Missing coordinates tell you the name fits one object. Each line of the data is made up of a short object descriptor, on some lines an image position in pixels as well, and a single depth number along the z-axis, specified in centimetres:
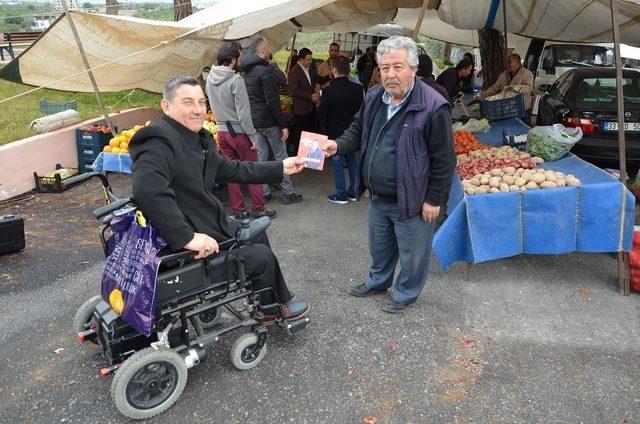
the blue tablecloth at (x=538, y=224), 390
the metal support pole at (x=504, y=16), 667
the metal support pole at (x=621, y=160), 380
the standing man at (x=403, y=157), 296
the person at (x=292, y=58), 1066
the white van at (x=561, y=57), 1181
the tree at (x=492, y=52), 915
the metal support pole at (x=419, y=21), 537
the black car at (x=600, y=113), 654
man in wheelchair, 236
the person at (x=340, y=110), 586
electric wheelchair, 253
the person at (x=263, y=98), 549
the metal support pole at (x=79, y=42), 513
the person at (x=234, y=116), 511
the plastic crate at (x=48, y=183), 644
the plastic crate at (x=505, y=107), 696
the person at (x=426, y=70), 510
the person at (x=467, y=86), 1164
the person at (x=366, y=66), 1333
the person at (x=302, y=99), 742
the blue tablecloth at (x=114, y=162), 577
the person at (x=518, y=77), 778
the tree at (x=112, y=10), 1448
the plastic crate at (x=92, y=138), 708
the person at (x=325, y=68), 973
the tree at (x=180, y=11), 1129
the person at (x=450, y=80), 739
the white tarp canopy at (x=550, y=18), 570
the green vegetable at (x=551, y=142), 512
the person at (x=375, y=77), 804
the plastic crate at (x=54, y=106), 849
